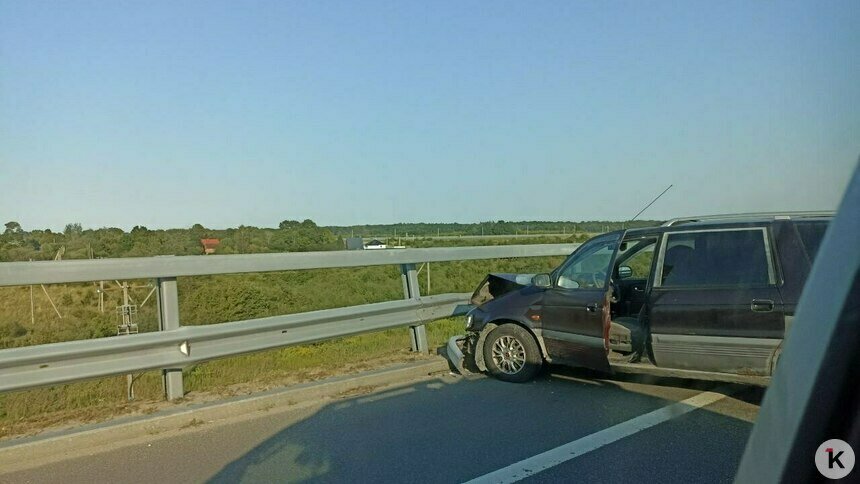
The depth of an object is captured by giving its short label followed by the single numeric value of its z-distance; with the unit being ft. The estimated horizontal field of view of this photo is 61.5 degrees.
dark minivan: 19.67
